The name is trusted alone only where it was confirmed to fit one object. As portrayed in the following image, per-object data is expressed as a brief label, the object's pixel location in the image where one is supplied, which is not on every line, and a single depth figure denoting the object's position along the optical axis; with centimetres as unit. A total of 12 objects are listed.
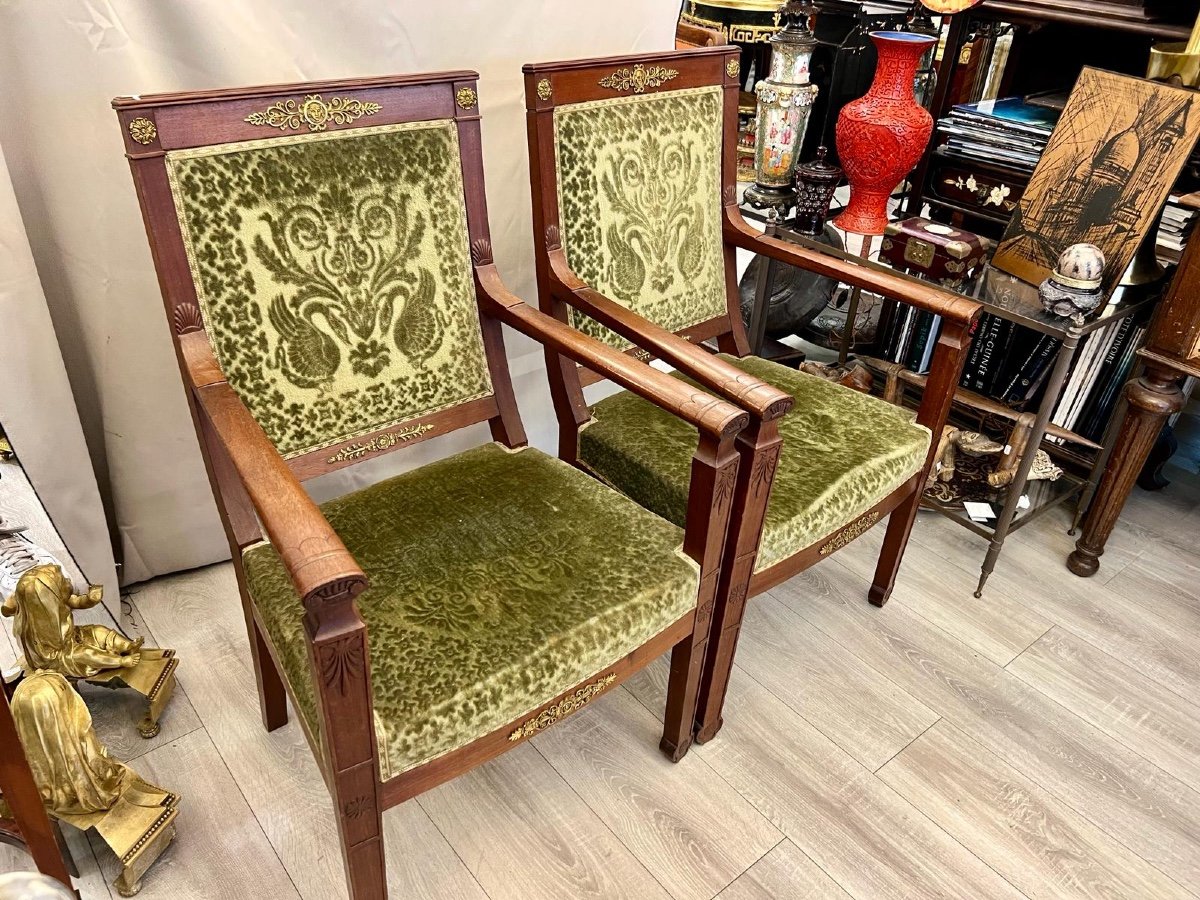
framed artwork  157
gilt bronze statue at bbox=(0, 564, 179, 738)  124
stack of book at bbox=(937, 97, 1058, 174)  189
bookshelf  154
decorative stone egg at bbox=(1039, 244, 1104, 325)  153
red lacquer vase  172
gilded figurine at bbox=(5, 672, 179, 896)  113
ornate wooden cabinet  160
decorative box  175
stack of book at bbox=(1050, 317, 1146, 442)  190
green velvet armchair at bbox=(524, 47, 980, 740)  132
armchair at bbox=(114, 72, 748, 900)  95
